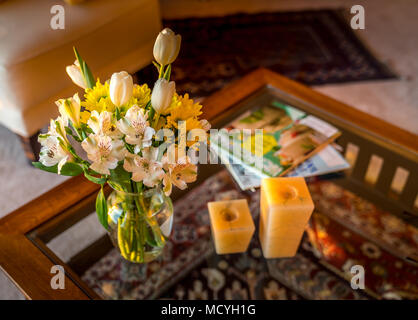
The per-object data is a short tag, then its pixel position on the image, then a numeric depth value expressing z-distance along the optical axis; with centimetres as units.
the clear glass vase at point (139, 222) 81
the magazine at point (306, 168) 108
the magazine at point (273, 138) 110
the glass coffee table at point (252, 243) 88
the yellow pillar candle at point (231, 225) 92
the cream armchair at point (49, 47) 143
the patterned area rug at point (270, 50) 212
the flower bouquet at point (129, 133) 65
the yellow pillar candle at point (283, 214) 85
